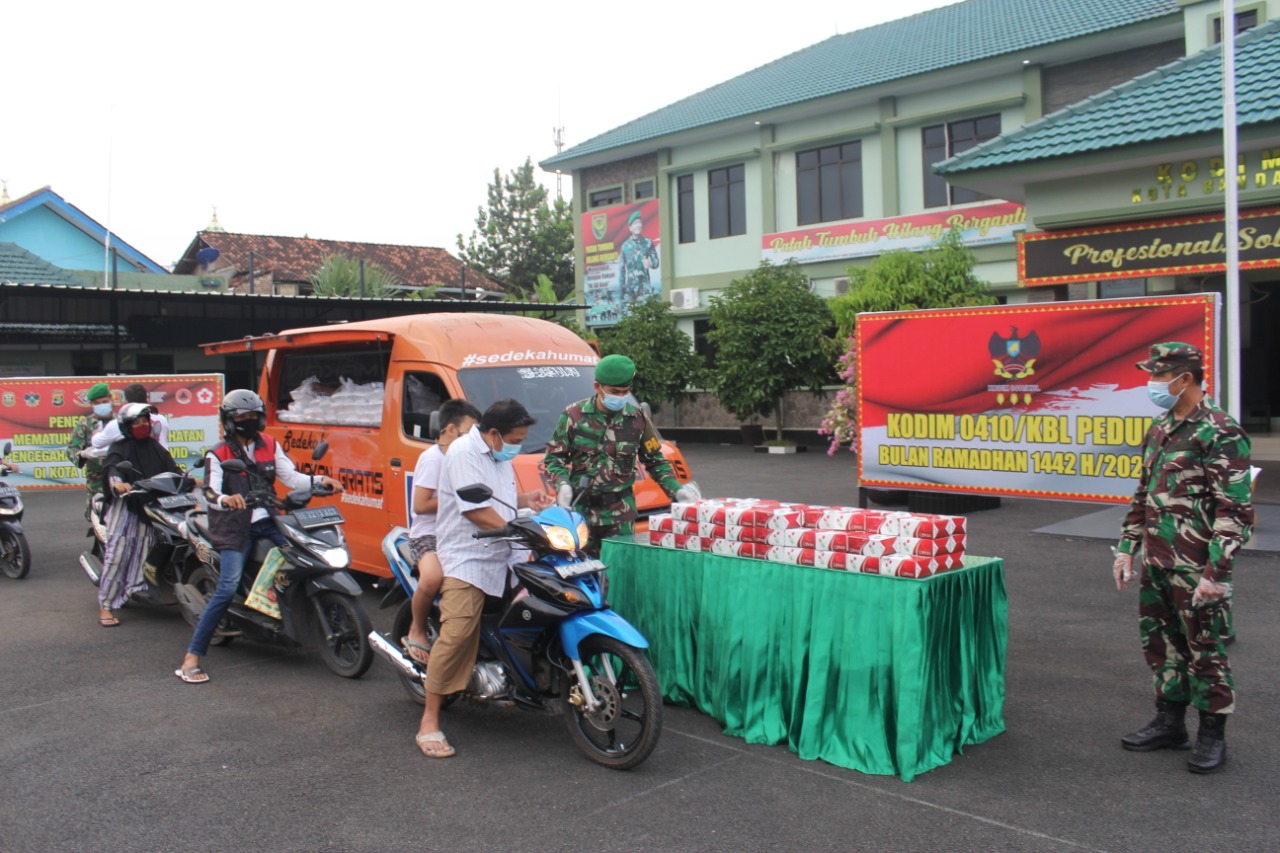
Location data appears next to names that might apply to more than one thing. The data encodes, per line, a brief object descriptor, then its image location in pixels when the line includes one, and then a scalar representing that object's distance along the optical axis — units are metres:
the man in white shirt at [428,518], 5.41
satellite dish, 38.66
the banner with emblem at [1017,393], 9.26
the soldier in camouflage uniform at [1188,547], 4.62
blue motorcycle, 4.82
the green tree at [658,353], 25.25
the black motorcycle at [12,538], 10.05
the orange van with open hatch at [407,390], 8.51
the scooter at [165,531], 7.71
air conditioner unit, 28.75
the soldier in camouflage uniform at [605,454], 6.45
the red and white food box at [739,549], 5.38
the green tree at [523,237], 59.69
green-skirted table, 4.76
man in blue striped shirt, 5.09
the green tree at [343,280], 28.56
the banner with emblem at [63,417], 14.73
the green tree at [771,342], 22.62
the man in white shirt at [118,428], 8.86
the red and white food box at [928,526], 4.95
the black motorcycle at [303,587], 6.50
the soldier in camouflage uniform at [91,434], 9.45
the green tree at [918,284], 18.86
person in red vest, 6.55
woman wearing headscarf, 7.98
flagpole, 9.73
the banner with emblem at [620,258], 30.05
